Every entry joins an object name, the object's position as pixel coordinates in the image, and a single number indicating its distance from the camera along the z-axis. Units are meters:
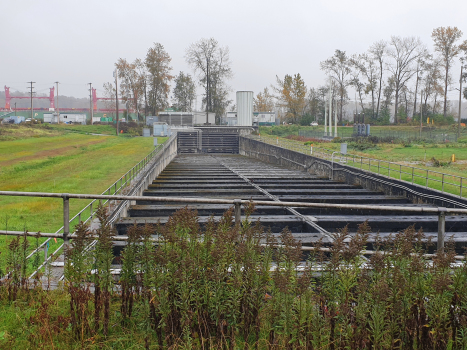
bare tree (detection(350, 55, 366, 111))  85.62
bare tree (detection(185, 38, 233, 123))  76.62
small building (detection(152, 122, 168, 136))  59.75
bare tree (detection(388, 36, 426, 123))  81.55
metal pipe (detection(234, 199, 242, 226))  4.66
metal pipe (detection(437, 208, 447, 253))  4.77
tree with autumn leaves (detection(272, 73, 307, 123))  88.25
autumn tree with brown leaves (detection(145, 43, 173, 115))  83.89
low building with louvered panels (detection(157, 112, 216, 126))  71.56
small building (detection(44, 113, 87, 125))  101.06
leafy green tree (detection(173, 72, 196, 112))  95.56
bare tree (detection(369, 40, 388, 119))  83.88
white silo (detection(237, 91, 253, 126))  70.81
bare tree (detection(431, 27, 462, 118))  76.56
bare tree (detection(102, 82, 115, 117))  99.12
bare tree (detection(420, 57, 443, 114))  80.75
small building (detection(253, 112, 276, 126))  91.56
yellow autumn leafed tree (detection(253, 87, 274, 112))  113.38
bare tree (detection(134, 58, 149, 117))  86.44
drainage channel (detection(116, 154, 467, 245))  14.80
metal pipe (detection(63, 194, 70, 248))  4.88
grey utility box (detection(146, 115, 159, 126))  73.33
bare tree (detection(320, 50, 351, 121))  85.06
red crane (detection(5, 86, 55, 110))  157.15
